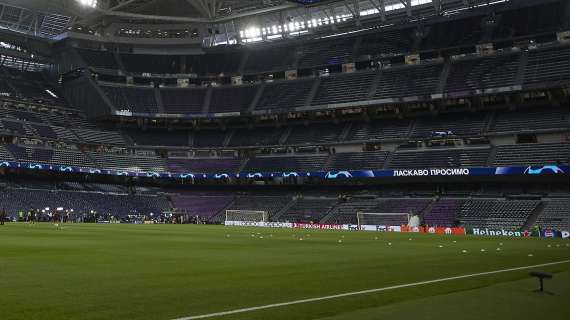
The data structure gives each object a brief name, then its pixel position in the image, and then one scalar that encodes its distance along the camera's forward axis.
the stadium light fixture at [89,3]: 67.47
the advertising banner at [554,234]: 45.27
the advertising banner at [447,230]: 51.54
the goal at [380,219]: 59.06
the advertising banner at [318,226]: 60.94
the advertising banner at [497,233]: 48.12
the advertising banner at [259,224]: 65.56
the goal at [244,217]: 69.44
